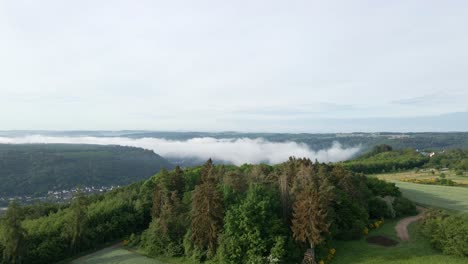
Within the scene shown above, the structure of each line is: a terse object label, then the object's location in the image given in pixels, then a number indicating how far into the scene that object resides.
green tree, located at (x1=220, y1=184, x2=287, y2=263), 47.50
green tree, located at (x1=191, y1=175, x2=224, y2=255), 52.28
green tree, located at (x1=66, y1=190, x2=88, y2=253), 59.12
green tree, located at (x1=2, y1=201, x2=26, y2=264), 51.69
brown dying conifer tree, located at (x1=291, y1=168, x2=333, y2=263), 46.34
